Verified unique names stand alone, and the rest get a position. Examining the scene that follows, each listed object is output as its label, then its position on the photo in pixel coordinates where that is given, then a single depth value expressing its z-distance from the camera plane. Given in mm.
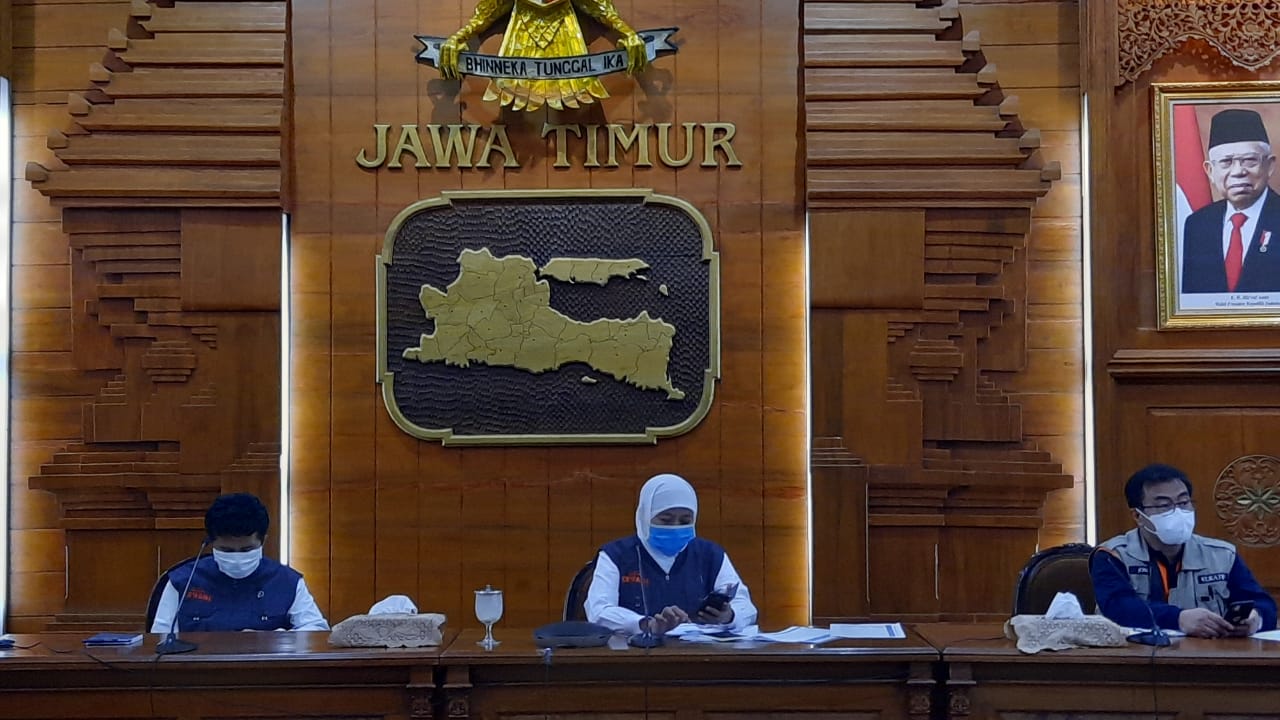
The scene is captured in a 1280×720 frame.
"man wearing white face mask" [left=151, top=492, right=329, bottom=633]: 3984
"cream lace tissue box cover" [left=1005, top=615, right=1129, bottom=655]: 3330
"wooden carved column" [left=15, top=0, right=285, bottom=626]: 5219
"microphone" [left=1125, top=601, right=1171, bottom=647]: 3363
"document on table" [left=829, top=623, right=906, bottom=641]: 3514
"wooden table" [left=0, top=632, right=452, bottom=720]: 3316
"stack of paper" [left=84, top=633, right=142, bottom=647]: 3539
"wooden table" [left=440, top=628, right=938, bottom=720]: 3303
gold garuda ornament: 5215
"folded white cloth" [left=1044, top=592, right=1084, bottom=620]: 3416
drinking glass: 3371
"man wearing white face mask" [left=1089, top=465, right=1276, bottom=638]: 3869
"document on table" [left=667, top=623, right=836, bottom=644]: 3512
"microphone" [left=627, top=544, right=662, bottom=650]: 3418
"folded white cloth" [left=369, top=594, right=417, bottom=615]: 3602
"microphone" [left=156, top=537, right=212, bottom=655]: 3408
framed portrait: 5211
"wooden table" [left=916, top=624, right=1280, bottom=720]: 3213
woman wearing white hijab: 4094
